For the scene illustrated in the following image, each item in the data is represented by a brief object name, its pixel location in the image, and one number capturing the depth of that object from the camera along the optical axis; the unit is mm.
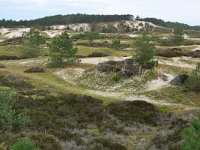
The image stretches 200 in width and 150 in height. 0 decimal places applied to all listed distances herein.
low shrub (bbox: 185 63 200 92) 26723
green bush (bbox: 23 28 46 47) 52330
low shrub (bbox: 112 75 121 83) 30299
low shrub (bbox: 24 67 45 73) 34005
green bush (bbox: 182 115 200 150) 10089
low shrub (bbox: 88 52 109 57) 42869
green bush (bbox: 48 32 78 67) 35048
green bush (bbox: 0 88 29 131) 15736
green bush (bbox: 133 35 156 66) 31118
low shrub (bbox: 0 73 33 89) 28556
